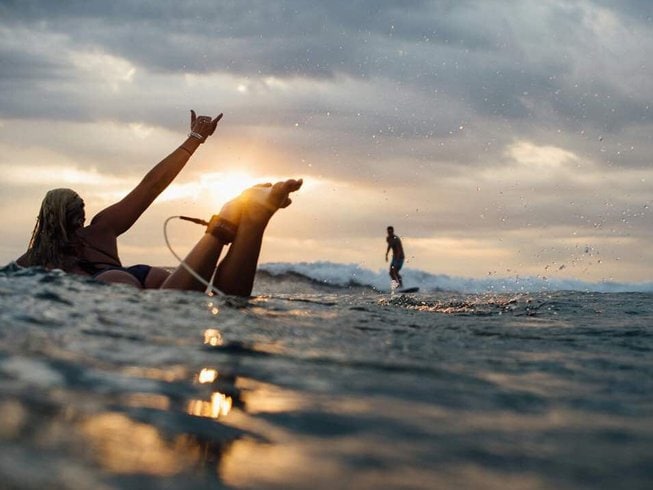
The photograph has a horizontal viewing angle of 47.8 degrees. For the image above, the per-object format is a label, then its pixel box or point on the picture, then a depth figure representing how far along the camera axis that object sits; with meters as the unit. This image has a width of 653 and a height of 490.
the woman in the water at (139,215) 5.35
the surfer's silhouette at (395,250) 23.59
